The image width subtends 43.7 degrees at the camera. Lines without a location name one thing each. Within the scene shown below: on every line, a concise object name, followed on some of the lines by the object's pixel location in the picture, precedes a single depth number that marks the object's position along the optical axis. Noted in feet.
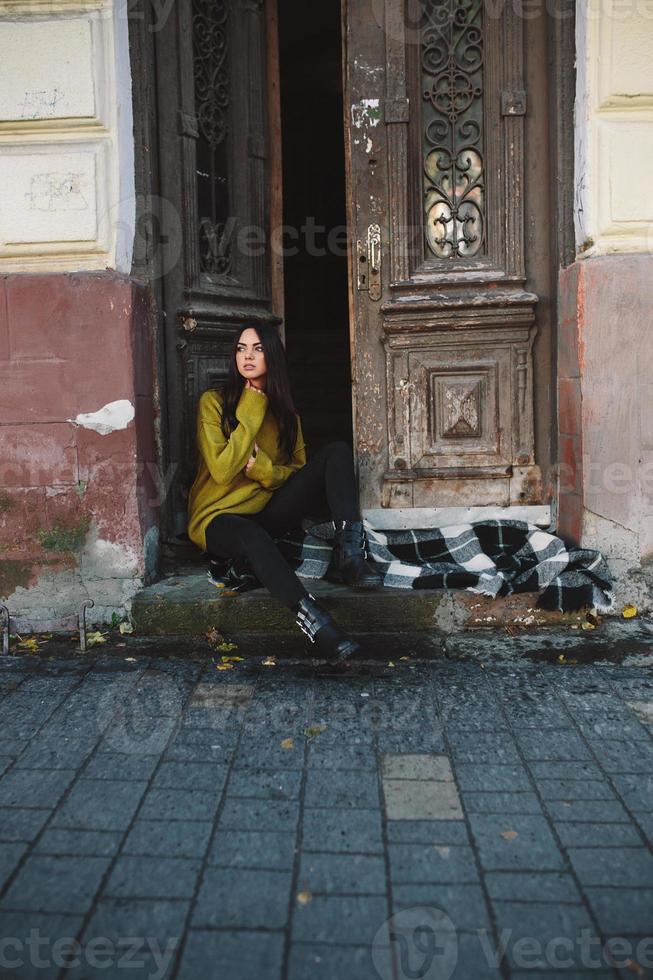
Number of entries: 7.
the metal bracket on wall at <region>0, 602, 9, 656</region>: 11.80
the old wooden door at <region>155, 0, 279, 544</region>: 13.41
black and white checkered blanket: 12.11
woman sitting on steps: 11.57
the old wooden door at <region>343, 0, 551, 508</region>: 13.32
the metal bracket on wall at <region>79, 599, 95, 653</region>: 11.75
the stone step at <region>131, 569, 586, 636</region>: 11.99
